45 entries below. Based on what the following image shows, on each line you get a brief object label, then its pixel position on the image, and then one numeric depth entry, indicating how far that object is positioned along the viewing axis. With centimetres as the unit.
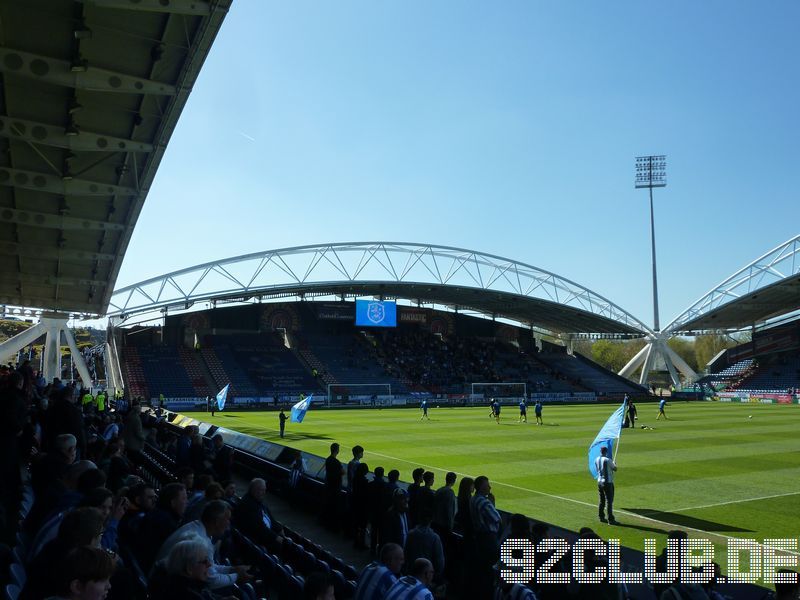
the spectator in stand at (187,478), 846
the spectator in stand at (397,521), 778
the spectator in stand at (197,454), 1187
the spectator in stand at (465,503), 826
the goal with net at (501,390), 6394
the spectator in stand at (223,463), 1169
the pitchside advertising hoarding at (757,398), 6131
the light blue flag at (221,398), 3772
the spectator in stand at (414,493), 930
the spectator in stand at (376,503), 998
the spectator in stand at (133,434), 1405
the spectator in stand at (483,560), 627
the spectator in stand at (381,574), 493
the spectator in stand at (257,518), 710
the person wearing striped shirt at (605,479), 1282
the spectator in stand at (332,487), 1154
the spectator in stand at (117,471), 828
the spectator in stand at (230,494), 846
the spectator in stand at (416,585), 461
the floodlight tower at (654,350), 7369
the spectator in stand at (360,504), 1061
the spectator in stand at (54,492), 583
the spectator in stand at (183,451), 1239
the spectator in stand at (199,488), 717
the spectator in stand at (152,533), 551
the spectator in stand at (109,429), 1393
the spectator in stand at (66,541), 361
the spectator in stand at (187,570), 387
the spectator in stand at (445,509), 897
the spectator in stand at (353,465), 1159
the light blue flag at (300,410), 3120
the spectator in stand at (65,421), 942
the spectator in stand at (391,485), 984
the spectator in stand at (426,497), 889
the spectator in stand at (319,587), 436
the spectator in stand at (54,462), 683
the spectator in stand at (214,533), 490
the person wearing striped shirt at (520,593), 514
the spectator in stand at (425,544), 678
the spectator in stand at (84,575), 306
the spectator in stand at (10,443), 770
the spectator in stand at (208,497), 661
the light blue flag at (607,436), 1344
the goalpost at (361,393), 5641
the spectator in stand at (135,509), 578
